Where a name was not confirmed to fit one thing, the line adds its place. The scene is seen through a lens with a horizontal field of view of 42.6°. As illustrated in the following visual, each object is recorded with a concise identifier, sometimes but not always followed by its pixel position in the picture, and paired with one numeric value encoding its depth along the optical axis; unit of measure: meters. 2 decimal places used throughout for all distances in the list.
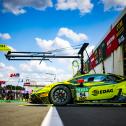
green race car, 5.58
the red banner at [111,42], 9.22
